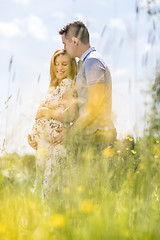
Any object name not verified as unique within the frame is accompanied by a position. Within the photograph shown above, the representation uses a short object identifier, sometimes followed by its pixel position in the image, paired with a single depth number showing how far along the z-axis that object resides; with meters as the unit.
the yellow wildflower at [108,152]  2.33
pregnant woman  2.79
